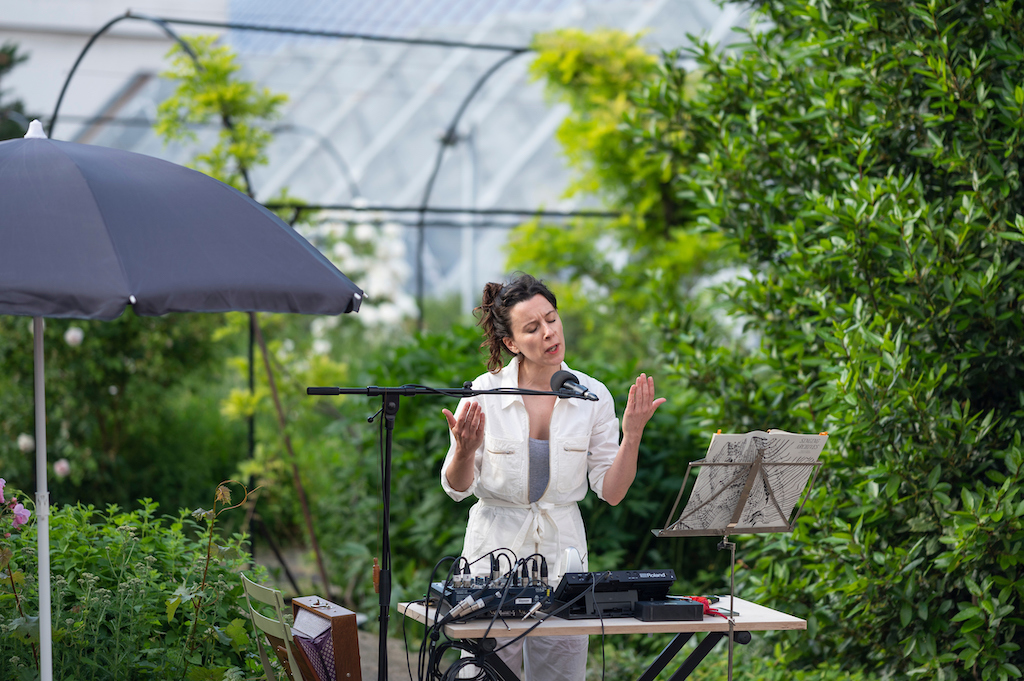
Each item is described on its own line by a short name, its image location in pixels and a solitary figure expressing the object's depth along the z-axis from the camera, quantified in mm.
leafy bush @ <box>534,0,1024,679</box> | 6730
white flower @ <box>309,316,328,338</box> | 18219
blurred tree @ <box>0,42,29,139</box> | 12750
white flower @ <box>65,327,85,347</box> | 12836
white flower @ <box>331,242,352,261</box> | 18172
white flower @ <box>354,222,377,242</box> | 18547
